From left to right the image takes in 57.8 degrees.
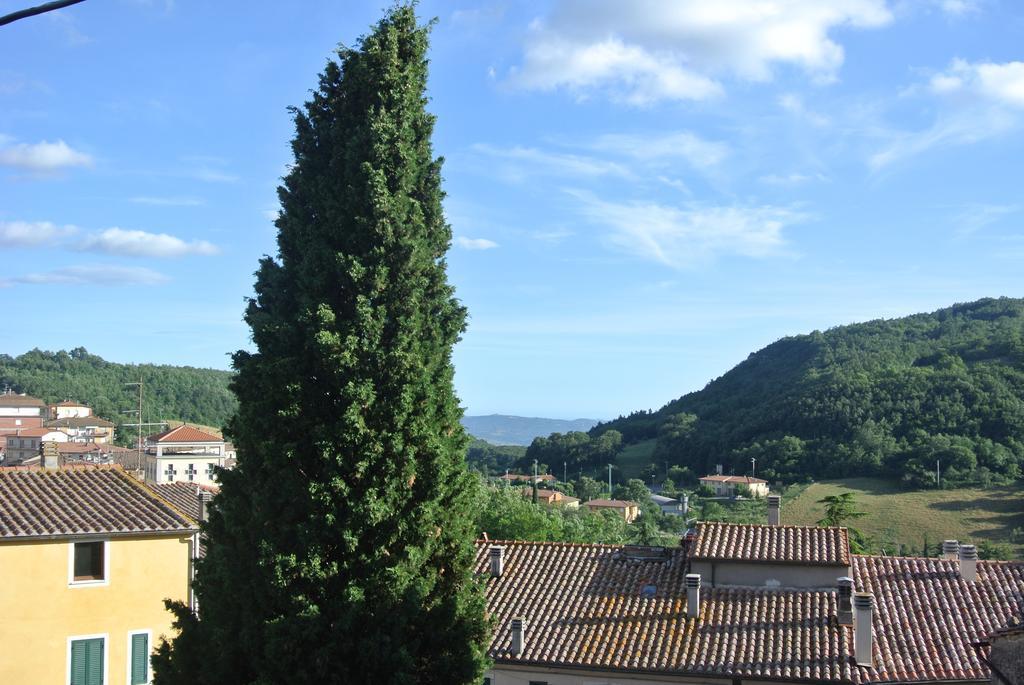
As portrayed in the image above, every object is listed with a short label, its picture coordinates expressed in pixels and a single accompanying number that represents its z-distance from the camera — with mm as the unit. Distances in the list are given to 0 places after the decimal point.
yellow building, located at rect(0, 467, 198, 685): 18500
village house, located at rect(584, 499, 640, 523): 90744
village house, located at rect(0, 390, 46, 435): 143462
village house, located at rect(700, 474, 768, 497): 110125
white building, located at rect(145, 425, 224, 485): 96500
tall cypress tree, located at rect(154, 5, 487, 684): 10117
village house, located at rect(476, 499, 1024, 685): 17328
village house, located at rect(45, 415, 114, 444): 116812
